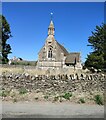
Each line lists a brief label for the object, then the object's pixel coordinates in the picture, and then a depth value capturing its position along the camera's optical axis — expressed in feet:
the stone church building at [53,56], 85.12
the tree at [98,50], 51.44
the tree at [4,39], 62.01
